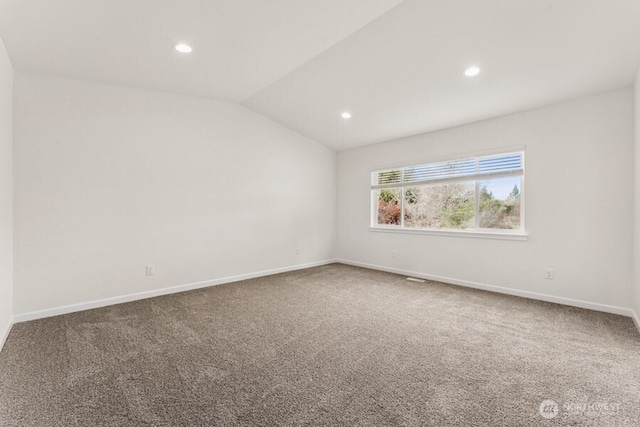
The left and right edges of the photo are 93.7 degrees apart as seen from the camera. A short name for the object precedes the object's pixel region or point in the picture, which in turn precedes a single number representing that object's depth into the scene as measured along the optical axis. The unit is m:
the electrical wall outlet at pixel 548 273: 3.65
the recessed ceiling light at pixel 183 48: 2.82
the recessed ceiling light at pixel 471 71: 3.10
